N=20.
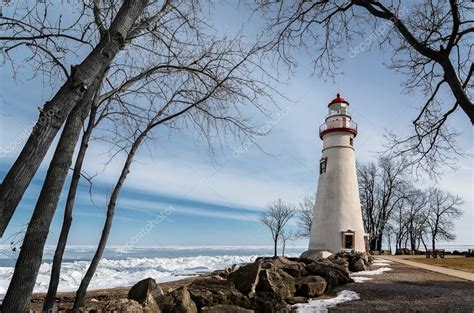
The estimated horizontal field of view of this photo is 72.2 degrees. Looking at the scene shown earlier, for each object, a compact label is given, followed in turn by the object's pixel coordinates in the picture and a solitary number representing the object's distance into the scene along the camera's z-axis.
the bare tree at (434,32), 5.65
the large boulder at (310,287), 8.00
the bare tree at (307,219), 43.16
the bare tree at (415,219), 44.12
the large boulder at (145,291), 5.22
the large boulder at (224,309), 5.75
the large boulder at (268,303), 6.29
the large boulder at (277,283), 7.02
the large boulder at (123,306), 4.60
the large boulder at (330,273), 9.02
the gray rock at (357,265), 13.79
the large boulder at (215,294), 6.05
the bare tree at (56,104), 2.65
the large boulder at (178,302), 5.32
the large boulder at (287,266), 8.95
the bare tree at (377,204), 38.22
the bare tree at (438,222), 44.34
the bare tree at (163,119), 5.22
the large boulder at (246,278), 6.85
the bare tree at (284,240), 45.23
